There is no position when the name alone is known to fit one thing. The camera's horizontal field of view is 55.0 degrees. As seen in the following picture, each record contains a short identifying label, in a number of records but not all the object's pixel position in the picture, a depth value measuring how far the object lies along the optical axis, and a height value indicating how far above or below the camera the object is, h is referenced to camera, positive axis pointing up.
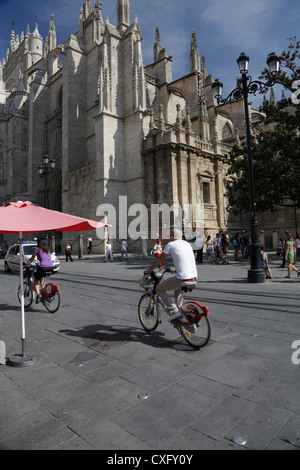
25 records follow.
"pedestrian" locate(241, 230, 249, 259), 19.06 -0.31
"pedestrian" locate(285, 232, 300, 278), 9.98 -0.46
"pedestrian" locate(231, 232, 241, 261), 17.72 -0.21
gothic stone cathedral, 23.77 +11.62
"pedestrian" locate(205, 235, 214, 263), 17.34 -0.34
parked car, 13.98 -0.34
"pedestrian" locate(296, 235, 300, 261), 15.04 -0.38
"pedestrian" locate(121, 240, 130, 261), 18.69 -0.11
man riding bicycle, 4.01 -0.36
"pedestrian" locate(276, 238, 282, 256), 19.19 -0.66
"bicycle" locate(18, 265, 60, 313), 6.32 -1.07
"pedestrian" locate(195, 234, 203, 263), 17.58 -0.33
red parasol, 3.46 +0.34
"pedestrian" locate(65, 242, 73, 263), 20.44 -0.25
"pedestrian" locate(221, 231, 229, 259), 16.33 -0.12
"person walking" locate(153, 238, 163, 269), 14.01 -0.21
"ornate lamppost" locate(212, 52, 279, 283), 9.23 +2.57
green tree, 16.38 +4.89
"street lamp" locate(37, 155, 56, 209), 18.59 +5.35
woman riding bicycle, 6.80 -0.37
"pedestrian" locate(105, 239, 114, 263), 18.47 -0.36
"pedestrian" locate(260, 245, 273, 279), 10.02 -0.81
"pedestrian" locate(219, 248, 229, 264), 15.90 -0.84
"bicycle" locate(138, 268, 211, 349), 3.84 -1.11
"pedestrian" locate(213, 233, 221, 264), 15.98 -0.27
